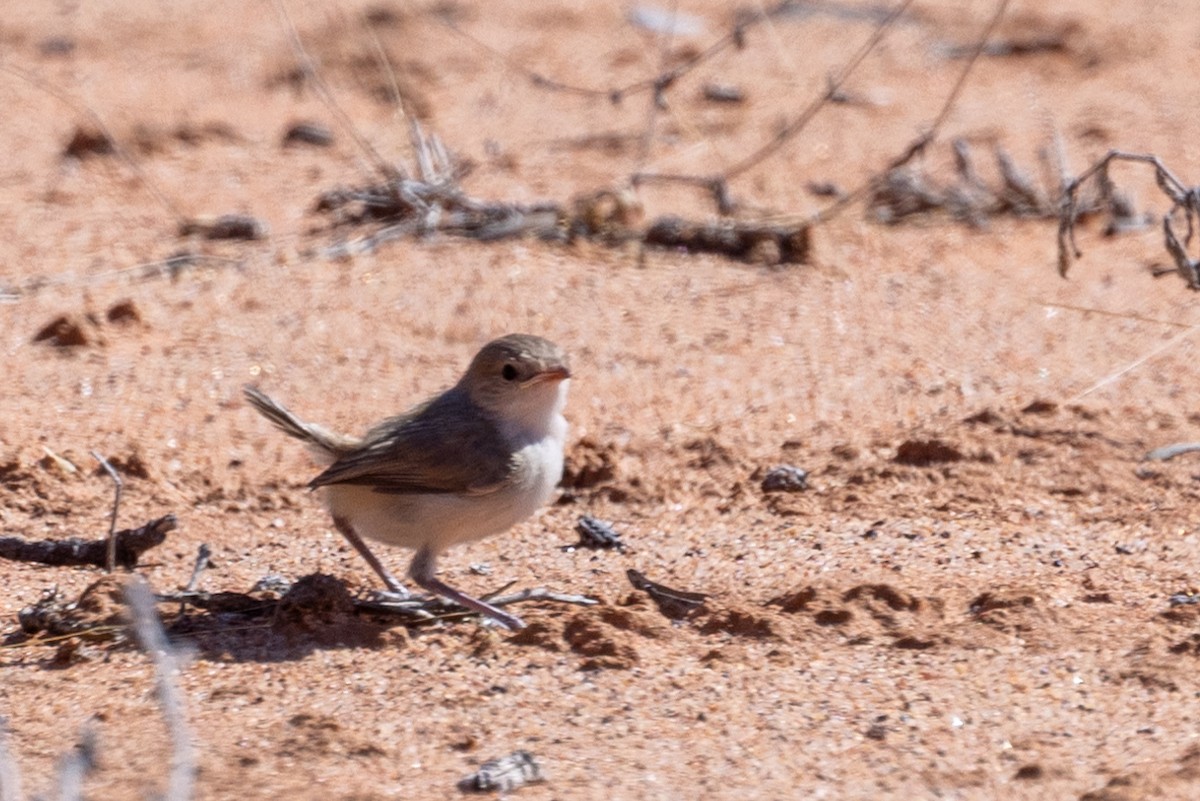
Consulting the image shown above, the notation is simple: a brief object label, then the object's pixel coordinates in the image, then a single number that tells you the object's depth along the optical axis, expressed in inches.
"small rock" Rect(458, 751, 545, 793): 354.3
